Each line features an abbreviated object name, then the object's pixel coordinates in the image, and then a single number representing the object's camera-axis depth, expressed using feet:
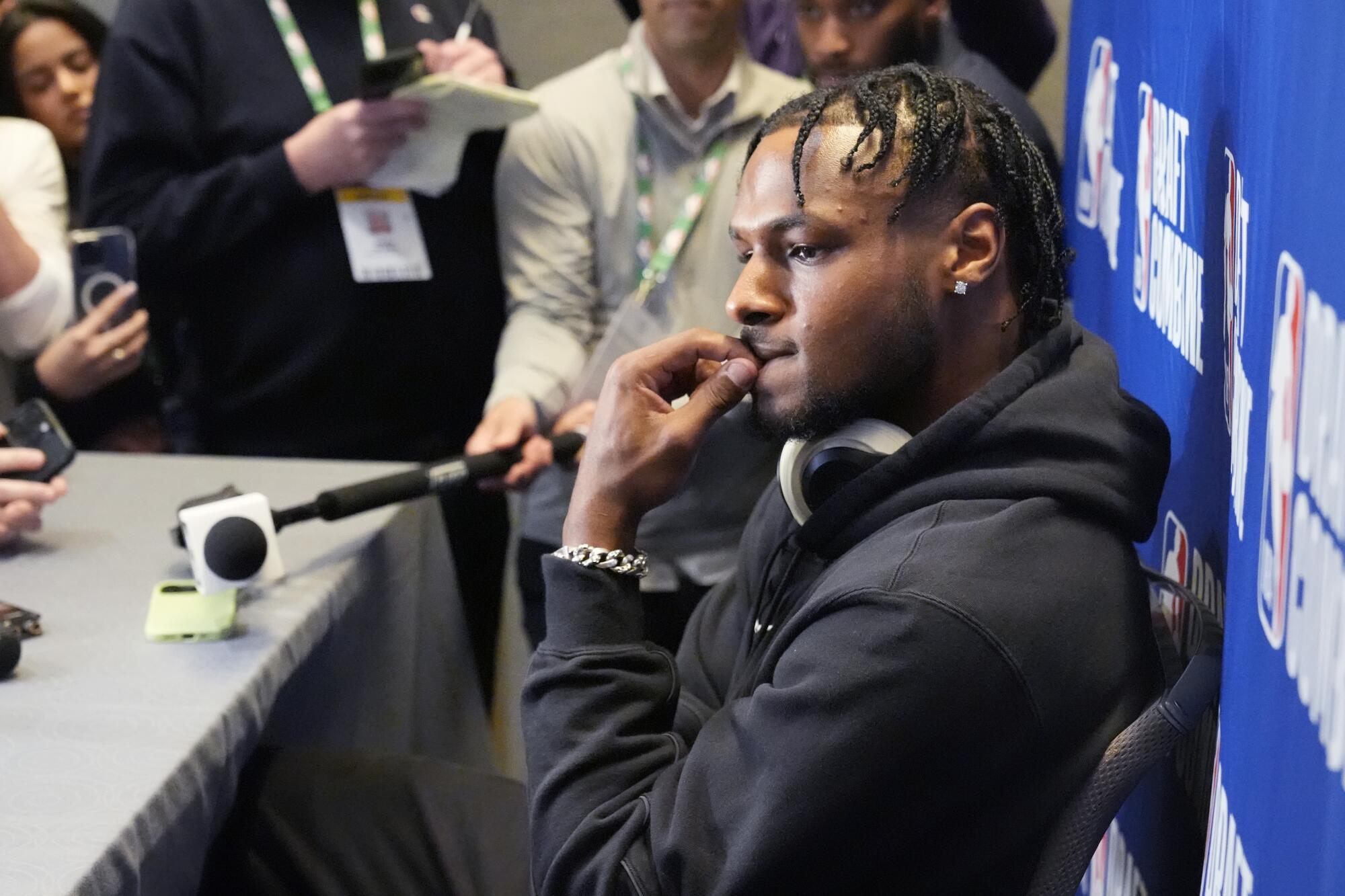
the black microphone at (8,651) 10.36
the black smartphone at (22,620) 10.64
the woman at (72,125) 12.78
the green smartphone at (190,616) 10.69
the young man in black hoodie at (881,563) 9.13
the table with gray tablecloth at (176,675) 9.79
